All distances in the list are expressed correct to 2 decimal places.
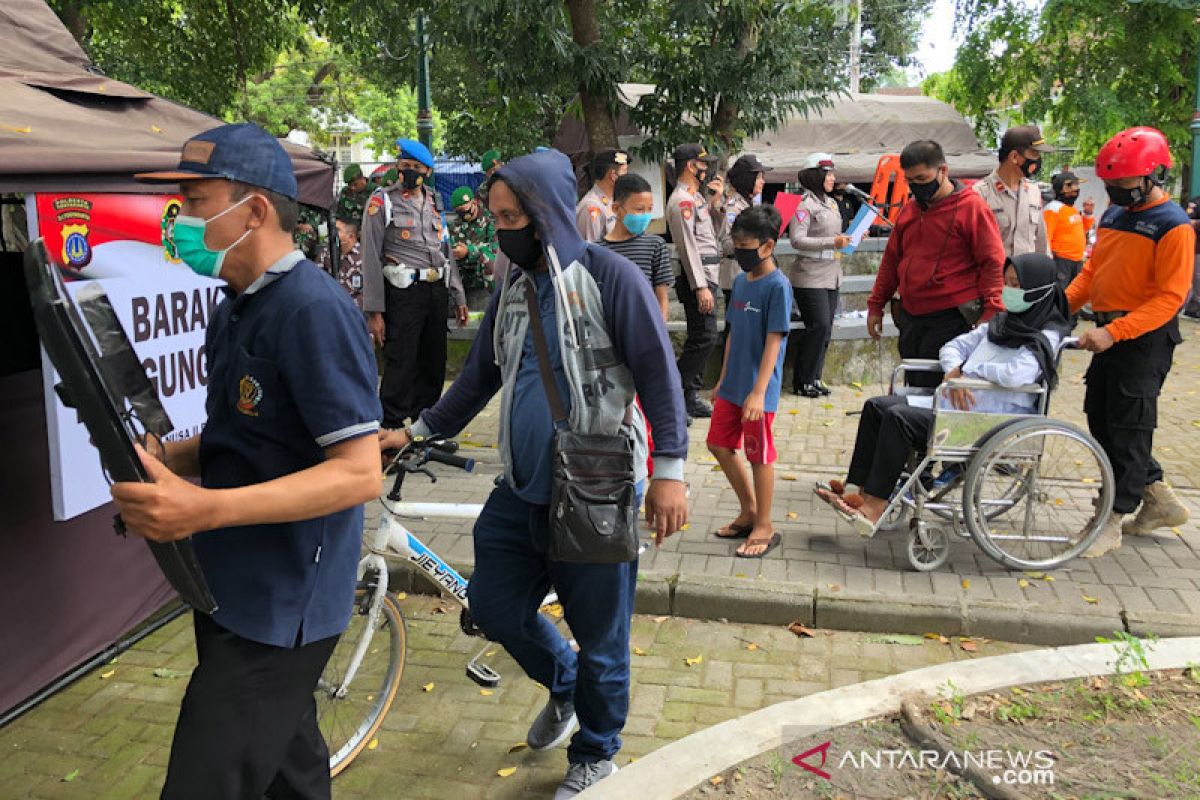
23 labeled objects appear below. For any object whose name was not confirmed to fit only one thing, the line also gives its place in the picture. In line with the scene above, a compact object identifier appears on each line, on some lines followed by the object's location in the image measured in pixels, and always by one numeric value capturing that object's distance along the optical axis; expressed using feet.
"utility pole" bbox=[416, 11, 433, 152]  46.16
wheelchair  15.19
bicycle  10.70
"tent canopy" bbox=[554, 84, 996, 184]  62.03
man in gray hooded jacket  9.02
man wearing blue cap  6.74
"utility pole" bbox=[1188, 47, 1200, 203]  41.24
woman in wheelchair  15.53
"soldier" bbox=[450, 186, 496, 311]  30.71
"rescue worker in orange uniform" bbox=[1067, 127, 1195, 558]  15.60
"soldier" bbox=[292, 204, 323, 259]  24.20
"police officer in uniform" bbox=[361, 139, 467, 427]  21.86
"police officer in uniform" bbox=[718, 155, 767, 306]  28.55
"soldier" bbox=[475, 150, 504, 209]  35.22
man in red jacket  17.62
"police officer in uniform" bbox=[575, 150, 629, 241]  22.40
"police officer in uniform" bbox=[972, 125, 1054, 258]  22.53
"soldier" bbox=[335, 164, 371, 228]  33.50
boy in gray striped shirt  19.98
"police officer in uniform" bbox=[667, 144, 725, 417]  24.97
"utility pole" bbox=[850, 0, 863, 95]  84.02
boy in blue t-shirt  15.84
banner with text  12.08
